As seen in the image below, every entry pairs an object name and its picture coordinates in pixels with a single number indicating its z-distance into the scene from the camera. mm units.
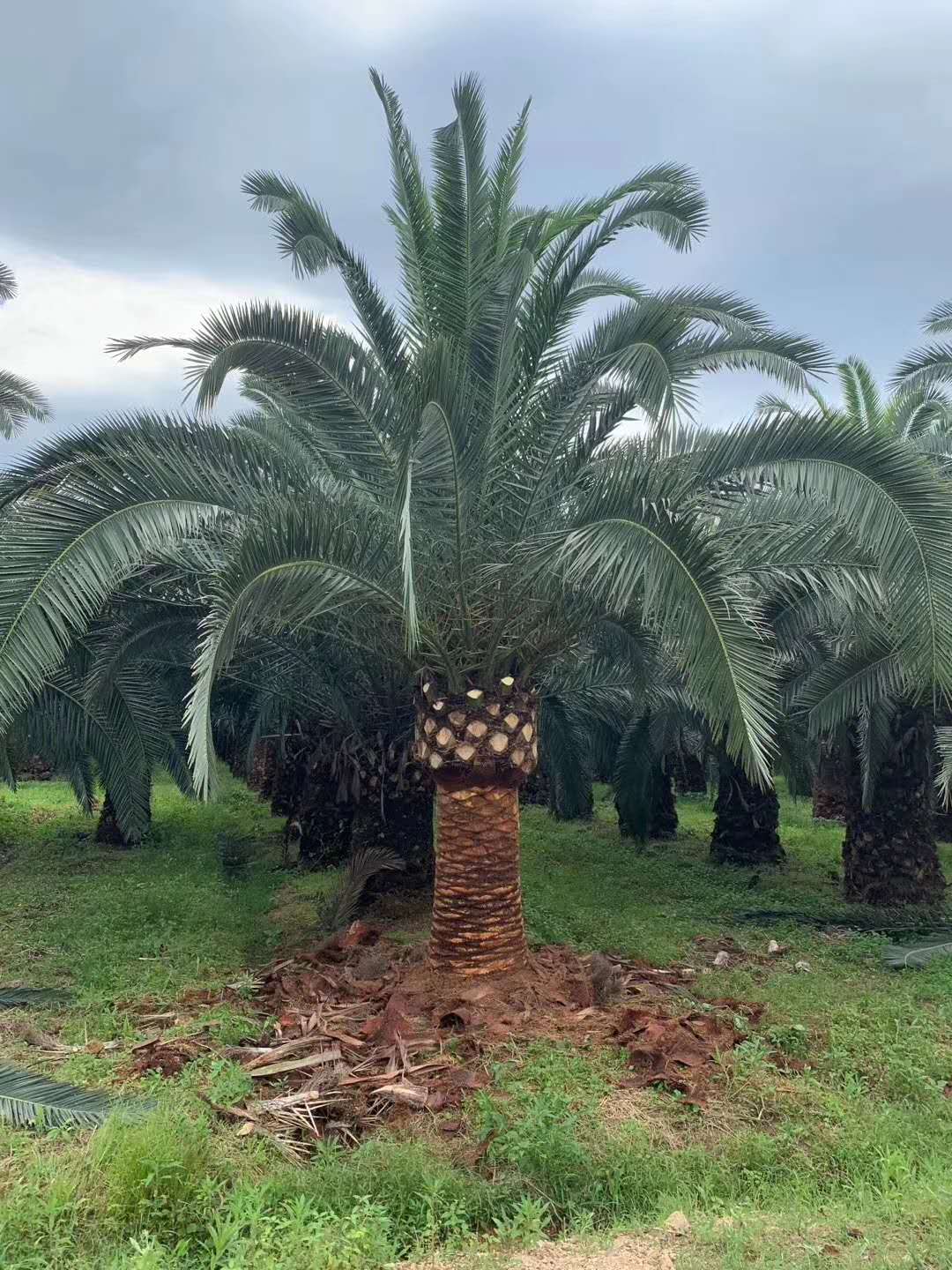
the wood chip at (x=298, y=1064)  5645
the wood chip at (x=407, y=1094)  5348
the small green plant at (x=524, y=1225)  4086
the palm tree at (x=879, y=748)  9383
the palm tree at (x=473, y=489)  5816
